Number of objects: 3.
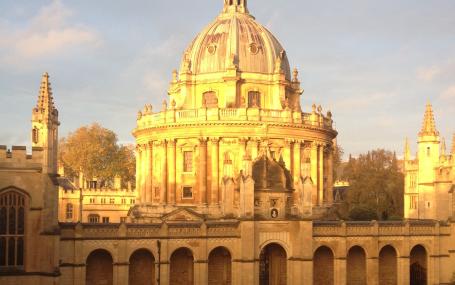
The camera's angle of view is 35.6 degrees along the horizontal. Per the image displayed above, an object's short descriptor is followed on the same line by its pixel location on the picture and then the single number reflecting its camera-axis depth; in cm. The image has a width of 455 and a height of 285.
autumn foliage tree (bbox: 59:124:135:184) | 10506
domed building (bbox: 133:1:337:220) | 6181
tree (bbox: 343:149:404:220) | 7594
